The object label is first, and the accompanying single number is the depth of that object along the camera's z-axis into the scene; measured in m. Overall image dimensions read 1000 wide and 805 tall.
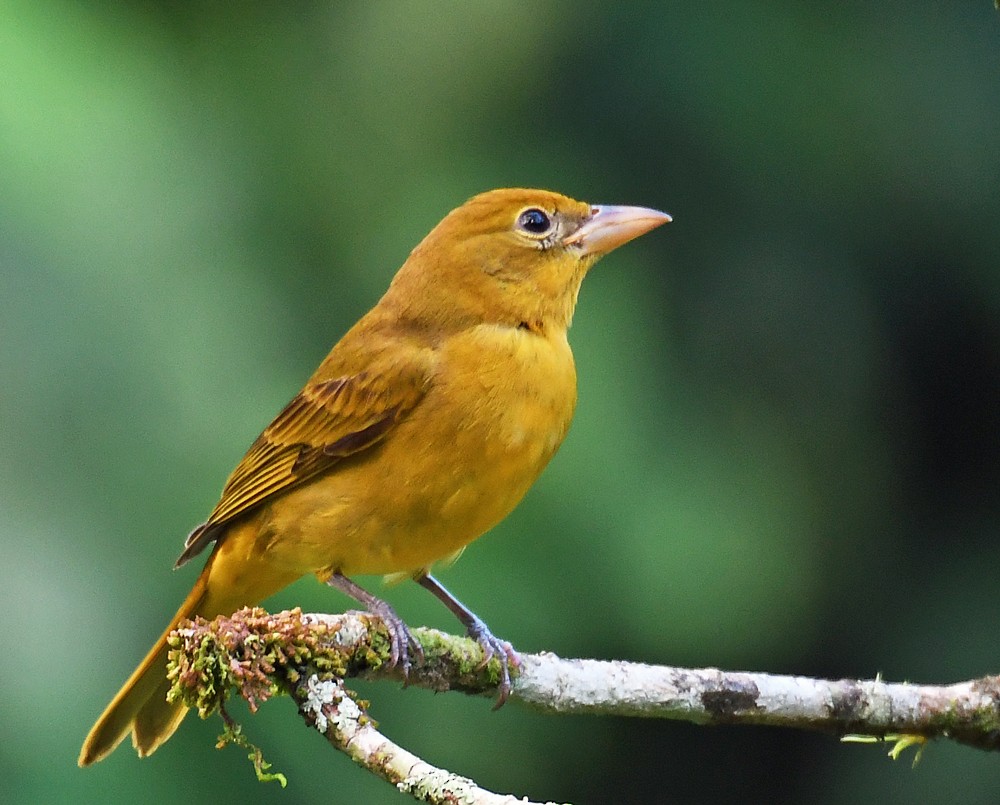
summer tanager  6.79
